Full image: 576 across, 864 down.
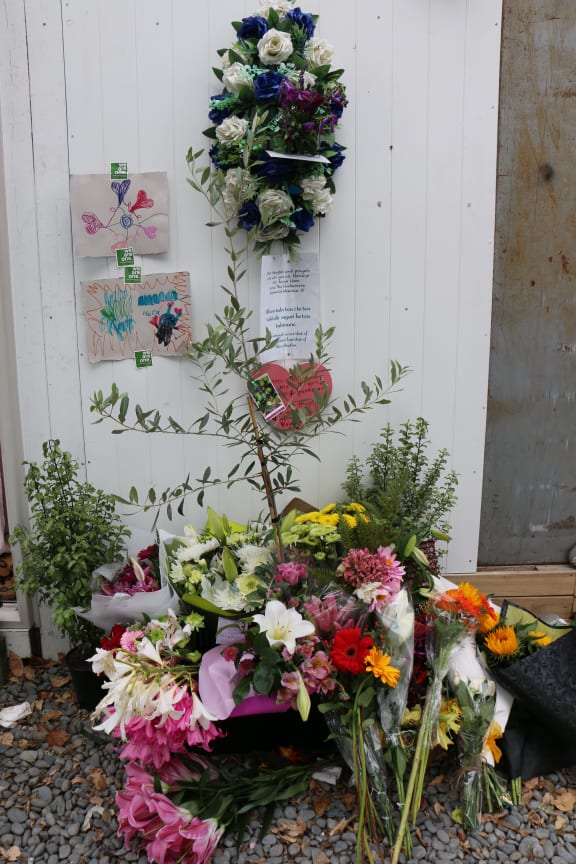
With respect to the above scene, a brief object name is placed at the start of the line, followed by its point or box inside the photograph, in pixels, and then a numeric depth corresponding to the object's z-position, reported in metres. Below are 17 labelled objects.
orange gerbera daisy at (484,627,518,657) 2.01
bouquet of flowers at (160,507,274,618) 1.91
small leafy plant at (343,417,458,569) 2.30
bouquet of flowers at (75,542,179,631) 2.02
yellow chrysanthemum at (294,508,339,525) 2.12
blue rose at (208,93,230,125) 2.13
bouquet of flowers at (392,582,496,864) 1.73
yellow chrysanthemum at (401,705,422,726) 1.84
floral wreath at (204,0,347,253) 2.04
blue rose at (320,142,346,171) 2.18
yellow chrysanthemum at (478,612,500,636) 2.02
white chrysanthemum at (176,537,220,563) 2.05
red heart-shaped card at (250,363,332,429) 2.32
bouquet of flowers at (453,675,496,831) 1.80
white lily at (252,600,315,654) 1.69
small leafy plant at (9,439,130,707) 2.19
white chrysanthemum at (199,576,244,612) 1.90
